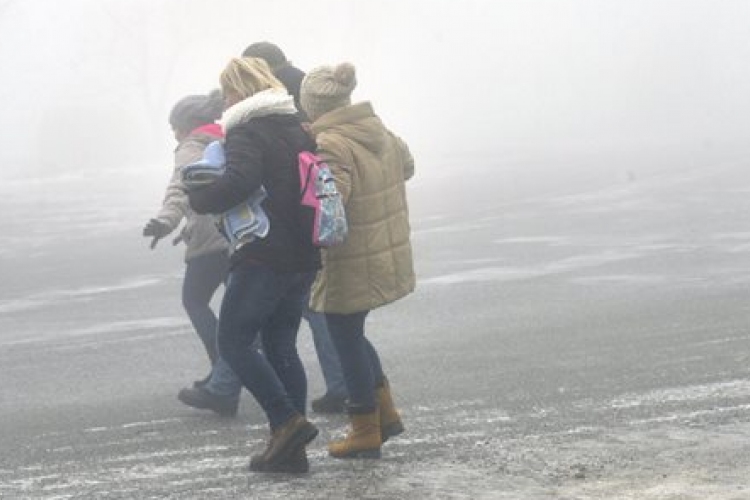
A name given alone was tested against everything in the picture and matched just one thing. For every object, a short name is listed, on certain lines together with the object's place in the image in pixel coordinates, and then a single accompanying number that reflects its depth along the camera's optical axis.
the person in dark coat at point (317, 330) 15.27
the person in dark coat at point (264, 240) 12.80
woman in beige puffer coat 13.44
